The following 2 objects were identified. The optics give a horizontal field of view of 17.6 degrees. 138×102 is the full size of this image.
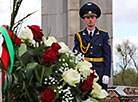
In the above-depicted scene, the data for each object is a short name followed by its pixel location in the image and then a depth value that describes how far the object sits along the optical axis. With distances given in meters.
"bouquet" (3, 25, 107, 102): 2.19
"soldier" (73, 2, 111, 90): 5.85
